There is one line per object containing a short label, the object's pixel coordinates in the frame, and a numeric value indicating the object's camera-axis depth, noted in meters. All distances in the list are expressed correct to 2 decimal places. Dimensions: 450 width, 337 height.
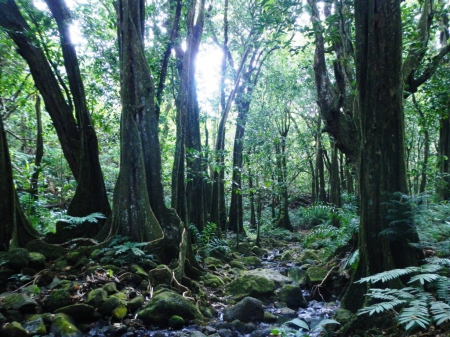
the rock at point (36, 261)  6.00
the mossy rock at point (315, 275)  7.58
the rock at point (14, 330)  3.98
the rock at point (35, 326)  4.21
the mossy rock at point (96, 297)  5.09
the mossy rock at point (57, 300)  4.86
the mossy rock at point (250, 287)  7.25
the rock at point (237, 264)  10.10
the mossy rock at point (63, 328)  4.32
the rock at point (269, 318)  5.95
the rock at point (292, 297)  6.84
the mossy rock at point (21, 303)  4.57
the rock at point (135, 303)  5.39
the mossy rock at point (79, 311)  4.78
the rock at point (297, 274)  8.68
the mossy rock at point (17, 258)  5.70
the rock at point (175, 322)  5.23
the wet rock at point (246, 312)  5.84
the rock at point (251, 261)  11.07
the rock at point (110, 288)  5.52
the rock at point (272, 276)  8.23
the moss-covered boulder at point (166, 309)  5.22
